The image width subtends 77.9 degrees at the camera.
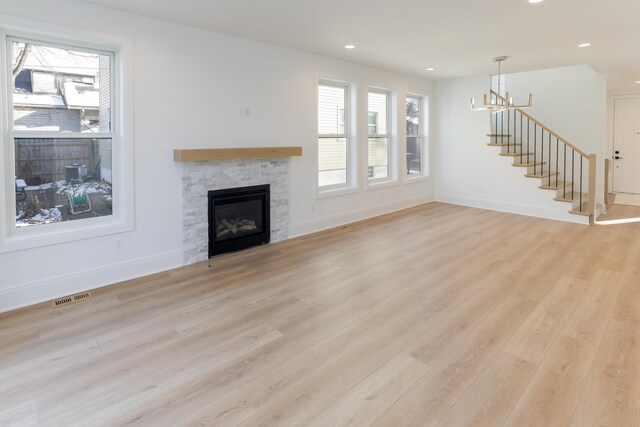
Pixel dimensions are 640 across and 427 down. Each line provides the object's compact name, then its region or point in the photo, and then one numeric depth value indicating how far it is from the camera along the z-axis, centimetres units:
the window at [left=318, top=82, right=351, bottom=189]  627
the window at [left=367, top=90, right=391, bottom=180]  720
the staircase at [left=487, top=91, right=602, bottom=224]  729
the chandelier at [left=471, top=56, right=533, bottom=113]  582
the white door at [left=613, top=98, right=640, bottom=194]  934
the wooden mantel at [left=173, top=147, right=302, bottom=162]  432
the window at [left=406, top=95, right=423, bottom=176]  819
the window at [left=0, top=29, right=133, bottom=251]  342
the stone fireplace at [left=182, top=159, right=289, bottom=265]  452
